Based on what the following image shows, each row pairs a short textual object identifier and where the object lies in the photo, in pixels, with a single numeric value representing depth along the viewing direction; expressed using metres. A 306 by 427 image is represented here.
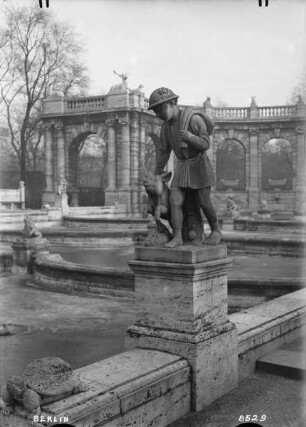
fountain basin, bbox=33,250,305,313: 9.20
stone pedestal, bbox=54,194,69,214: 31.23
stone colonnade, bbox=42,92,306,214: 36.03
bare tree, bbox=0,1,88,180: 32.97
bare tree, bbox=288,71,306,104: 44.44
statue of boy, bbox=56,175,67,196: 32.03
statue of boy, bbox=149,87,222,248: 4.54
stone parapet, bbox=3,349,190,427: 3.22
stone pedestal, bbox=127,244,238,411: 4.32
